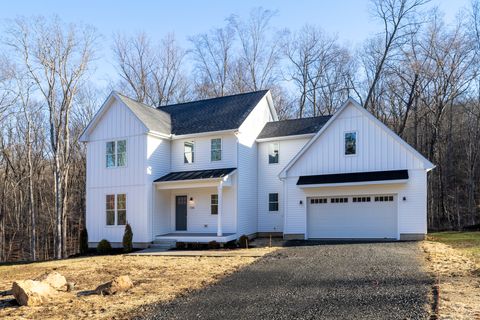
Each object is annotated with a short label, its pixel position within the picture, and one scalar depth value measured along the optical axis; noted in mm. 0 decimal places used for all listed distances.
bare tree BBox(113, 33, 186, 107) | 37656
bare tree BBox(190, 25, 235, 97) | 38438
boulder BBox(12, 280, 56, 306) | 8609
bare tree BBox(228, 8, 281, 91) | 37744
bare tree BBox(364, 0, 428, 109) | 31500
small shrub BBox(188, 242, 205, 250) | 18906
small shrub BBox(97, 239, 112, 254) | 19828
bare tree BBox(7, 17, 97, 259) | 26562
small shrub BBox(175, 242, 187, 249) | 19127
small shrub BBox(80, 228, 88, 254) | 20953
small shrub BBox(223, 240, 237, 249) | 18738
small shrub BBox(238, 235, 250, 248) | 18295
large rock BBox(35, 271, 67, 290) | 9766
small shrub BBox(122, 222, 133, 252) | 19359
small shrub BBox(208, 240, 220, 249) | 18531
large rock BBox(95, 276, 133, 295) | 9305
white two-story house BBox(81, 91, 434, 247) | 18250
